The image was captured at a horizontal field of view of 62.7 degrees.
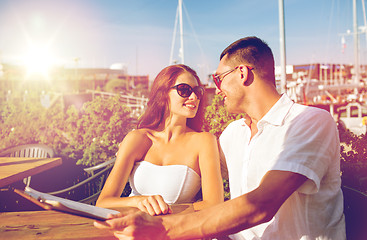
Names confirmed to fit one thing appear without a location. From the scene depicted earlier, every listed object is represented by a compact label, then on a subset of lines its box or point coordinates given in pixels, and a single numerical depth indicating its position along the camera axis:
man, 1.35
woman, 2.25
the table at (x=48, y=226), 1.50
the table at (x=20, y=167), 2.90
